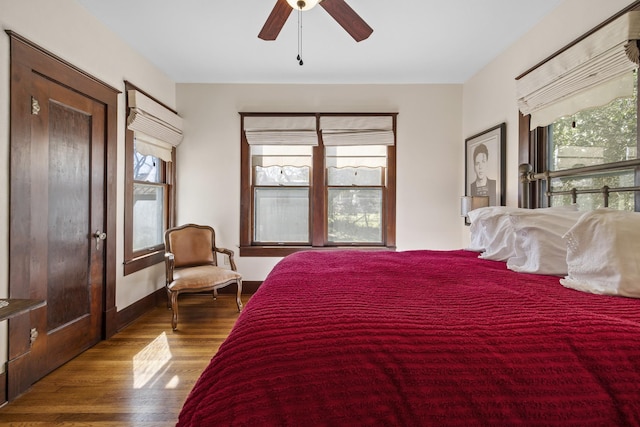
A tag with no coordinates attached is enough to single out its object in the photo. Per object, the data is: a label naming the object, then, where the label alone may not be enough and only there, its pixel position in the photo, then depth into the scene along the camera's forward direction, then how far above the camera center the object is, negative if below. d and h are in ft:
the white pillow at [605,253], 4.18 -0.55
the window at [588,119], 6.26 +2.31
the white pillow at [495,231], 6.67 -0.42
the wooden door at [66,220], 7.02 -0.25
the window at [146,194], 10.27 +0.64
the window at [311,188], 13.03 +1.01
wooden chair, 10.19 -1.96
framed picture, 10.34 +1.76
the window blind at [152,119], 10.14 +3.25
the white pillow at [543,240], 5.54 -0.48
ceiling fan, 6.27 +4.15
